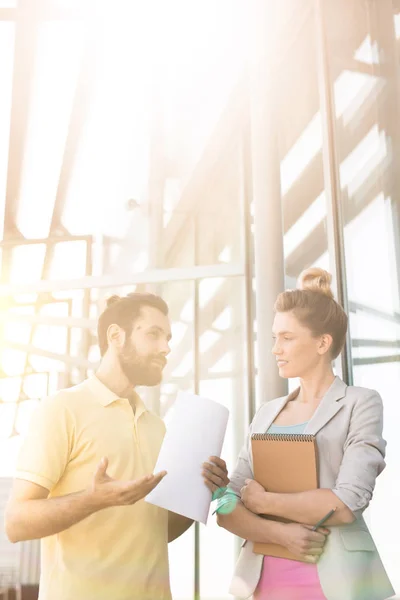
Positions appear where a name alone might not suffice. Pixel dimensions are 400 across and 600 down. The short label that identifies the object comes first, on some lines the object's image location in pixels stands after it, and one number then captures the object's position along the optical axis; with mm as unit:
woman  1819
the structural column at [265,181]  3596
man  1938
